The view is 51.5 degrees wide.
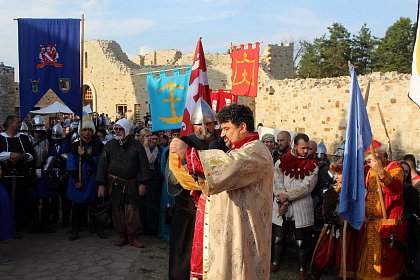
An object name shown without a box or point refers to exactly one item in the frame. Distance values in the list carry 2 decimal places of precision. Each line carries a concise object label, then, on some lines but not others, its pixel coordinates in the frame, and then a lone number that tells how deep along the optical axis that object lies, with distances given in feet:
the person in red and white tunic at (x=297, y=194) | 16.38
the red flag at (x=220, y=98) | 34.47
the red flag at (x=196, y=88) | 16.12
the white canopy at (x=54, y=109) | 42.33
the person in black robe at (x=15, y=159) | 20.88
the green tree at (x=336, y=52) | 105.70
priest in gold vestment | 8.63
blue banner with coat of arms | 19.71
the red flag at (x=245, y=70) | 32.07
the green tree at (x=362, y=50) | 105.19
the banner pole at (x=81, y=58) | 19.33
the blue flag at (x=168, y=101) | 21.19
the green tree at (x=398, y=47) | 94.96
